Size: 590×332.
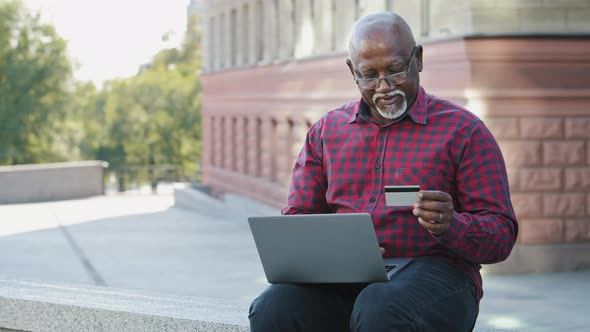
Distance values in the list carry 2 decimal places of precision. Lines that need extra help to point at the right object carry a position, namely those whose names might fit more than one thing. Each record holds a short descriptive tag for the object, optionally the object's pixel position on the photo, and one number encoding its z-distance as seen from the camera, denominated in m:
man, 4.61
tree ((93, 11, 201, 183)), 85.56
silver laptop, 4.63
